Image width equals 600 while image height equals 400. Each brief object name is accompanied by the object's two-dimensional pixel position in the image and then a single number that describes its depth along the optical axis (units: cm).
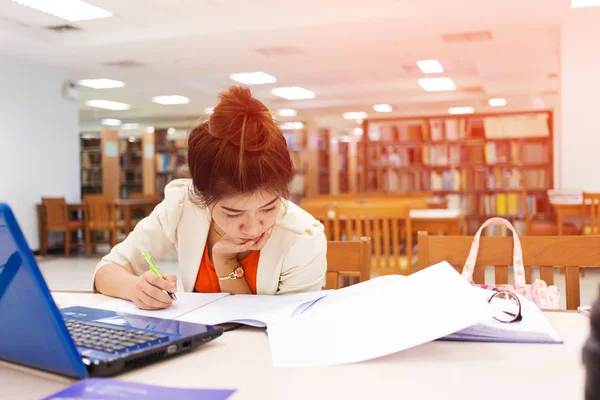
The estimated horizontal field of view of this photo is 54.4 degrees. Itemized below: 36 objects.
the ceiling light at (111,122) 1437
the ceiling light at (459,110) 1315
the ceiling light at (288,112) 1305
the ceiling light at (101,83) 934
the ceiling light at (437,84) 996
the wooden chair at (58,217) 802
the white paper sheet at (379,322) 81
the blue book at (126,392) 61
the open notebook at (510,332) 89
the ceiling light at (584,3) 577
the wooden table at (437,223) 454
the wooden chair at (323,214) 396
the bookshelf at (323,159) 1193
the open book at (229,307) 102
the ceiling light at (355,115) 1396
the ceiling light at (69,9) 582
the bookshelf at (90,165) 1166
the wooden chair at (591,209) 541
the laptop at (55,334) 64
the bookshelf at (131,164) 1241
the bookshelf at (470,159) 873
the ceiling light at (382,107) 1267
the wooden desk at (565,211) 582
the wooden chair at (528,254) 145
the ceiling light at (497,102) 1220
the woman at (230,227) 113
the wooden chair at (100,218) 808
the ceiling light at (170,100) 1130
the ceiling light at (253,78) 921
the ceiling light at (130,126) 1498
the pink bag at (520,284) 136
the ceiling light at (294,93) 1074
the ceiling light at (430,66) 851
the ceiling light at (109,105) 1159
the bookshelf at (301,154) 1150
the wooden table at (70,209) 809
